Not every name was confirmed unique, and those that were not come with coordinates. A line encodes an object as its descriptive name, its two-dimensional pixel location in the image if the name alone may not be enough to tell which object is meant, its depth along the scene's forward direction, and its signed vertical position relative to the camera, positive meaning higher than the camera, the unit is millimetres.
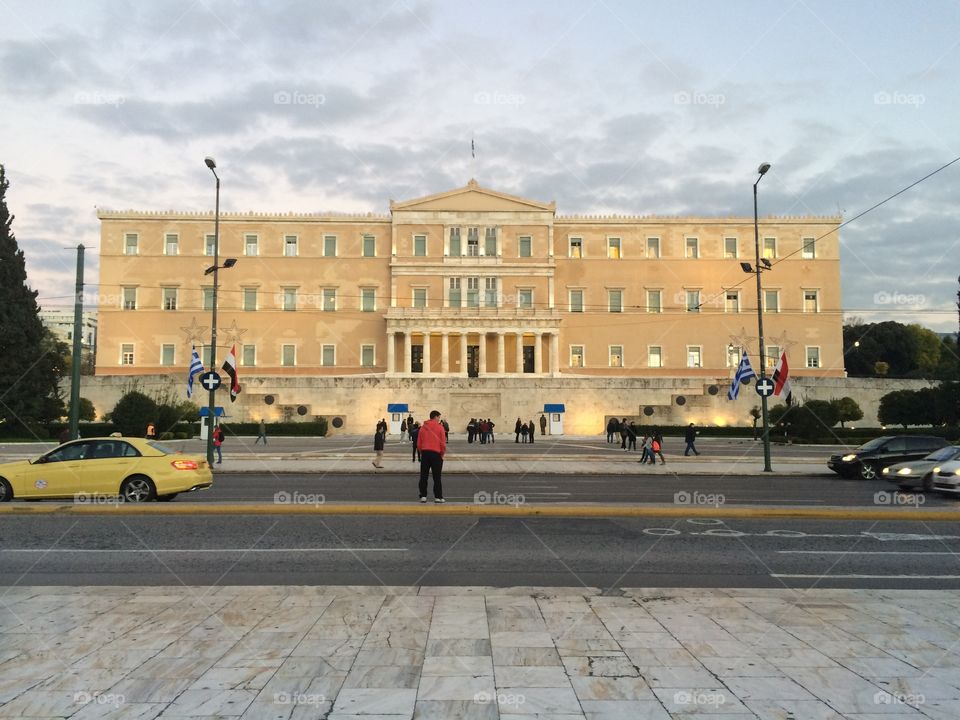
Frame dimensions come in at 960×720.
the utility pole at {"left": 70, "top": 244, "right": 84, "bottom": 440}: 22453 +1620
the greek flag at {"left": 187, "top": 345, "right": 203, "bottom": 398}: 31302 +1736
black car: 23017 -1604
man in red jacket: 13570 -868
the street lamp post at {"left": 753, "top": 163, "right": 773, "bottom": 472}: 24594 -881
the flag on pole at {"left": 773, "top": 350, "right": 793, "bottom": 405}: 26609 +953
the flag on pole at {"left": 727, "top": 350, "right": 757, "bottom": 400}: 29203 +1440
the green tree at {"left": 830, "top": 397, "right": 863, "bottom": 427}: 47625 -343
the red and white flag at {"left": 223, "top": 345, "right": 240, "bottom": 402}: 27955 +1581
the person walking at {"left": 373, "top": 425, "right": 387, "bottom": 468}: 24250 -1364
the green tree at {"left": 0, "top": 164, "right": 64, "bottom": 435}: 41531 +3242
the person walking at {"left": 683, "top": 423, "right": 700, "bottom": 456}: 32312 -1505
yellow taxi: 13883 -1315
